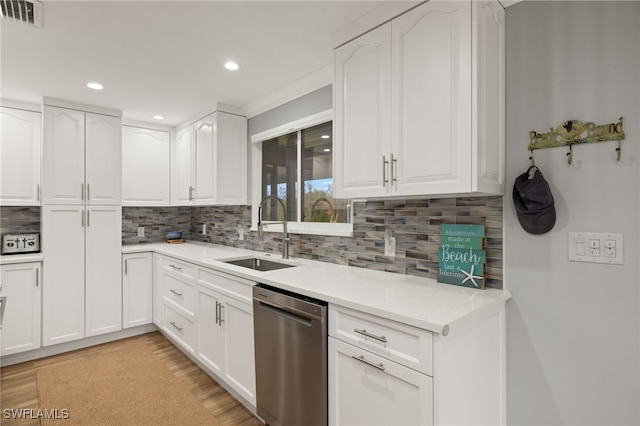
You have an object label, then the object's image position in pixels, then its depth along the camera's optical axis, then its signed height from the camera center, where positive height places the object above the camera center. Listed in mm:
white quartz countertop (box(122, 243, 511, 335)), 1296 -388
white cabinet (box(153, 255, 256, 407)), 2143 -817
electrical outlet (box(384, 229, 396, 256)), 2123 -195
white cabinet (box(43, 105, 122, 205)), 3059 +539
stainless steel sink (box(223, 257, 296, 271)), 2806 -437
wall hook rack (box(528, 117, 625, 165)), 1341 +342
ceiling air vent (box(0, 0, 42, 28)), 1644 +1035
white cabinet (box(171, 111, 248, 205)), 3258 +546
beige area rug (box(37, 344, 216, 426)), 2146 -1324
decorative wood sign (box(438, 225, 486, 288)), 1686 -220
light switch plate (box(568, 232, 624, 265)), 1347 -140
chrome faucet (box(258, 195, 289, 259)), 2734 -232
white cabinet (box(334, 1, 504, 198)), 1414 +526
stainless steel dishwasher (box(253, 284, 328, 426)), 1626 -767
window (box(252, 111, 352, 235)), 2684 +305
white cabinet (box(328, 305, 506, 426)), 1220 -649
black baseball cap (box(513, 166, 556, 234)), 1458 +53
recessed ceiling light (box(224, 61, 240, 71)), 2338 +1058
